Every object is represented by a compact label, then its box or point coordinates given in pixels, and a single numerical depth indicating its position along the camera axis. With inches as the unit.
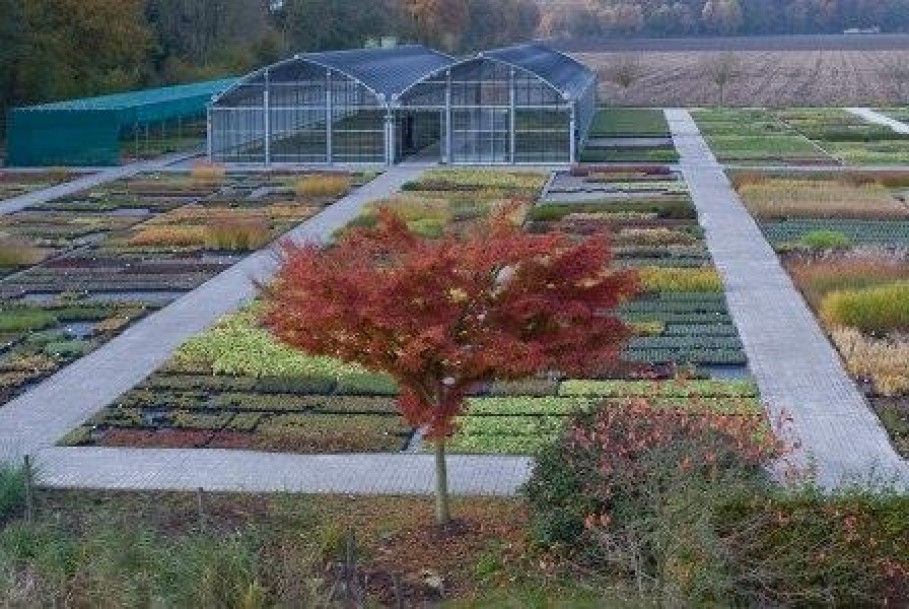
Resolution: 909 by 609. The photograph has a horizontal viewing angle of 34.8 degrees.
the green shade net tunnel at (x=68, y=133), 1854.1
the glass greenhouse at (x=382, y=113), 1802.4
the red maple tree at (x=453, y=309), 509.7
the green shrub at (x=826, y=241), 1151.0
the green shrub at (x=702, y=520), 431.2
